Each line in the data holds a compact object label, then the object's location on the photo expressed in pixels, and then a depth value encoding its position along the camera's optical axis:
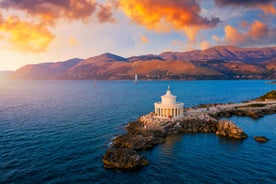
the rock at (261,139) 52.69
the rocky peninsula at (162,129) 39.75
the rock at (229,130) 55.34
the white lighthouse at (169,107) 66.69
